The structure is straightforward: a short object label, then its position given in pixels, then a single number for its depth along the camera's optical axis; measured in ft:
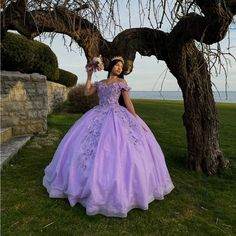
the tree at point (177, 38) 16.39
